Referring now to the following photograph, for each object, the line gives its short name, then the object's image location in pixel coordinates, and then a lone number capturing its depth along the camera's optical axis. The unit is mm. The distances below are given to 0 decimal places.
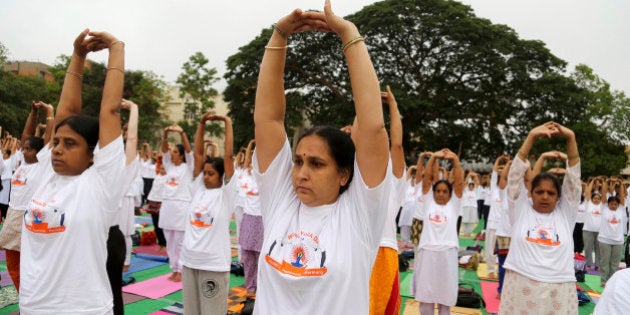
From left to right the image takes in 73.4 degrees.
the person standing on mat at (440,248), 4781
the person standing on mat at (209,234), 4047
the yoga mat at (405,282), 6906
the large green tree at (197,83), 30609
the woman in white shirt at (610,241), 8414
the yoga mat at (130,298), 5707
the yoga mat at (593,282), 8142
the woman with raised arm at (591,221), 9742
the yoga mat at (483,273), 8090
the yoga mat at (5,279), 5986
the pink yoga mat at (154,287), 6054
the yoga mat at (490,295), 6312
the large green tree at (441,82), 22781
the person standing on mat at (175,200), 6988
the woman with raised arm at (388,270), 3408
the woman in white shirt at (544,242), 3752
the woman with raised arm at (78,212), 2291
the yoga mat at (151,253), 8070
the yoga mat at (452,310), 5973
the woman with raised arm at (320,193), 1757
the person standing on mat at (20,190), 4492
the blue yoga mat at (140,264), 7350
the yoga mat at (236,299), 5373
